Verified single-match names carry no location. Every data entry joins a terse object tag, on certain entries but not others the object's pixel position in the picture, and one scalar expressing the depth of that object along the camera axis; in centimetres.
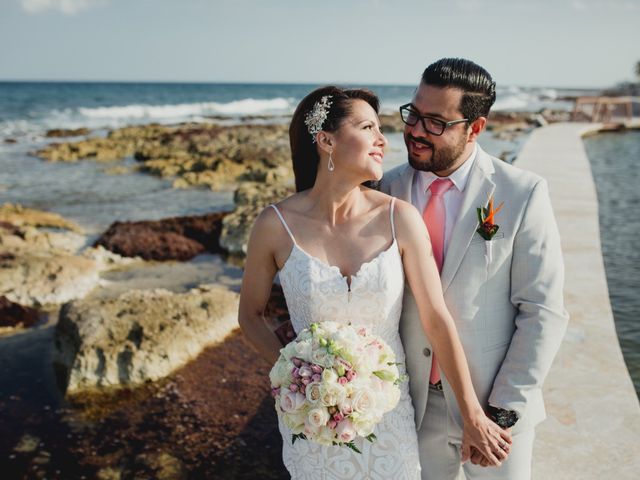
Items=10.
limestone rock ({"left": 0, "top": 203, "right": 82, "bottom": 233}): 1243
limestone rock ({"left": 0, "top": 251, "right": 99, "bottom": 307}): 786
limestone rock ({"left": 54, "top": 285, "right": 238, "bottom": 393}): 583
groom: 263
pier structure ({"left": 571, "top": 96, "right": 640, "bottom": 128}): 2922
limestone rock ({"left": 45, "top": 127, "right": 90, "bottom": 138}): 3575
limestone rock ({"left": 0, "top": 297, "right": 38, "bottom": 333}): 732
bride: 261
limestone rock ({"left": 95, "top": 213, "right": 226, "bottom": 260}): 1026
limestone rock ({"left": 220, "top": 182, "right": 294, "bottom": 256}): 1032
